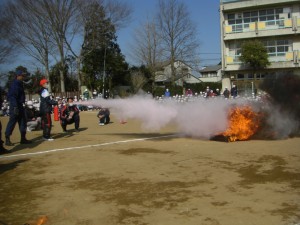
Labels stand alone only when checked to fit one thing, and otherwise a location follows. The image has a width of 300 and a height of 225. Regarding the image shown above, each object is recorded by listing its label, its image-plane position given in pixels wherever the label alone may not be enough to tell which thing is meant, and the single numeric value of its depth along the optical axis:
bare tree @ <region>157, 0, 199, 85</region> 48.22
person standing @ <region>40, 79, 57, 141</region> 11.05
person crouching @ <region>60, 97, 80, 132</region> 13.56
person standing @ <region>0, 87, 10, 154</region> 9.12
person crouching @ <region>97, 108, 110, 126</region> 15.82
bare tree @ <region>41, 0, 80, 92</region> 33.12
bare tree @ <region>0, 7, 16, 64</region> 31.78
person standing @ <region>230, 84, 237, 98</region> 26.58
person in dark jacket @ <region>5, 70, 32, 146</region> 10.04
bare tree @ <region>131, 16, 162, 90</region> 48.38
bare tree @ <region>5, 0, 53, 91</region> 32.94
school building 37.47
